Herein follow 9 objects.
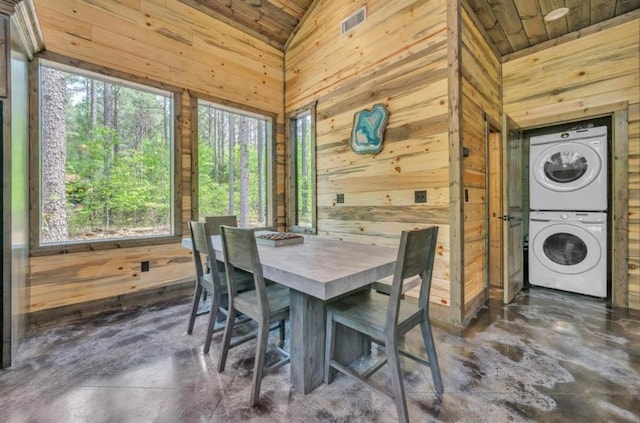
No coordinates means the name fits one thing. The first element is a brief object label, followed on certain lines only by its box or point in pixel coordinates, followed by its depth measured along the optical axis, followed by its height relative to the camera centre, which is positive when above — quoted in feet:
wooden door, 9.55 -0.08
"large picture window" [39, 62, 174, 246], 8.71 +1.83
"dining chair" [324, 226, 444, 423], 4.34 -1.85
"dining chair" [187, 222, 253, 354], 6.39 -1.78
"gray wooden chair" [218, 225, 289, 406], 4.95 -1.83
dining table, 4.19 -1.10
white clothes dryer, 9.89 +1.43
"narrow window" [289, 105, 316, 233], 13.39 +1.95
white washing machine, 9.91 -1.59
